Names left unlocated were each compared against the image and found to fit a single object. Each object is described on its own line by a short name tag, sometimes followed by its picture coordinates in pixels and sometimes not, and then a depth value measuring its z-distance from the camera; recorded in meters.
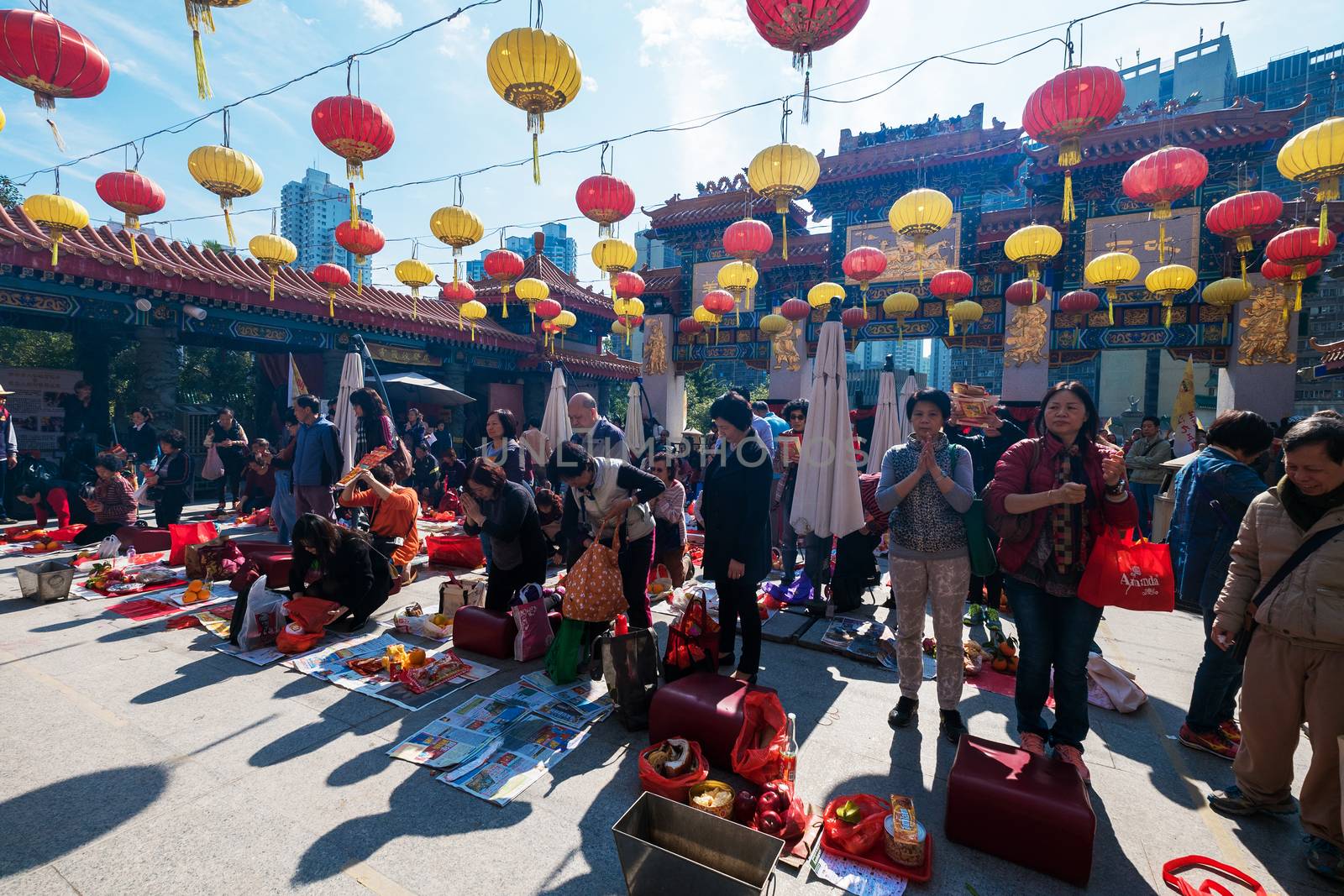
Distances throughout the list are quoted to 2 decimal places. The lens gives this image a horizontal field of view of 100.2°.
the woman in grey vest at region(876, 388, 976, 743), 3.27
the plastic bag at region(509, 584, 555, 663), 4.30
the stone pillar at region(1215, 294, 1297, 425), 13.66
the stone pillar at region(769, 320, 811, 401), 19.28
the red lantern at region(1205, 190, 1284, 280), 8.73
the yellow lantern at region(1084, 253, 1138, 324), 10.73
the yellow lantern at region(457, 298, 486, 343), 14.40
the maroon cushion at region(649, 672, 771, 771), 2.99
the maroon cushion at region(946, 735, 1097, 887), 2.26
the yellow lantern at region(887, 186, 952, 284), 9.01
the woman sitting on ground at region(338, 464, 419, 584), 5.87
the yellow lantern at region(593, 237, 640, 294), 10.18
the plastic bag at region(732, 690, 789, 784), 2.83
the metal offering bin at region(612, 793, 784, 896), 1.89
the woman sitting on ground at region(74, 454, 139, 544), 6.71
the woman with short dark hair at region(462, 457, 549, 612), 4.47
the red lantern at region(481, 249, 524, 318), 11.53
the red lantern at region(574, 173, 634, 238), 7.76
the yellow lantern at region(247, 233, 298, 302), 9.71
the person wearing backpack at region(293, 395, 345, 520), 6.34
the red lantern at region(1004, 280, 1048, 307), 13.71
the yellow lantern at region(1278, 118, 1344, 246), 6.20
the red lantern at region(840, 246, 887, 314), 12.99
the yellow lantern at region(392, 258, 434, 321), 11.95
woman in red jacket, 2.85
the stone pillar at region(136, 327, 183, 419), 11.01
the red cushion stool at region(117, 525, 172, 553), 6.84
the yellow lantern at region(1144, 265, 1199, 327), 10.80
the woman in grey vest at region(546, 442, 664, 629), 3.98
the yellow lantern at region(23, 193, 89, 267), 7.95
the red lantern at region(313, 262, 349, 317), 12.22
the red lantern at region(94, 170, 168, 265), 7.50
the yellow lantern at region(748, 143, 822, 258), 7.13
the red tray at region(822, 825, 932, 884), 2.28
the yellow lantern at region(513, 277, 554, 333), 13.87
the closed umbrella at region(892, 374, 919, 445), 8.27
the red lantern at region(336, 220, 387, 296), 8.98
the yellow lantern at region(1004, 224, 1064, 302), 10.30
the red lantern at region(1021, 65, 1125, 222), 5.79
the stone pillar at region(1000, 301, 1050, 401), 16.08
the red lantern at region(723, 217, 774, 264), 10.05
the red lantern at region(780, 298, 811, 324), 16.31
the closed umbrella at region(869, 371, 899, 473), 7.93
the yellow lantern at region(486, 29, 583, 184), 5.00
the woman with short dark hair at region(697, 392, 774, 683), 3.84
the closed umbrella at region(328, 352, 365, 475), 8.53
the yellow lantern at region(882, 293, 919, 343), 14.96
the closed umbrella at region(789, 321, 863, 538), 5.30
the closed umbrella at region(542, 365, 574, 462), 8.70
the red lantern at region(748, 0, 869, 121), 4.37
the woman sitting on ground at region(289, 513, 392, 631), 4.79
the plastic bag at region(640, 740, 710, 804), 2.68
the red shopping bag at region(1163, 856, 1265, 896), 2.23
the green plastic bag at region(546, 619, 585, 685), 3.96
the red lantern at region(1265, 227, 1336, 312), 8.97
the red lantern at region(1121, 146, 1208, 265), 7.41
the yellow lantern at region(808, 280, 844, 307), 14.09
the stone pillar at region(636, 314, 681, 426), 21.64
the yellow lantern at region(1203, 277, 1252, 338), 11.87
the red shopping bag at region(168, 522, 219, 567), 6.73
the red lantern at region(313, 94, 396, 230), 5.77
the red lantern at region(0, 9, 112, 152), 4.52
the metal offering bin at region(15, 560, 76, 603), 5.35
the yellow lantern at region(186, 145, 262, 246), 6.56
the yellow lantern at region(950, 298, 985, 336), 15.01
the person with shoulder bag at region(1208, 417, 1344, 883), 2.39
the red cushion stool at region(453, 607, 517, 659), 4.40
